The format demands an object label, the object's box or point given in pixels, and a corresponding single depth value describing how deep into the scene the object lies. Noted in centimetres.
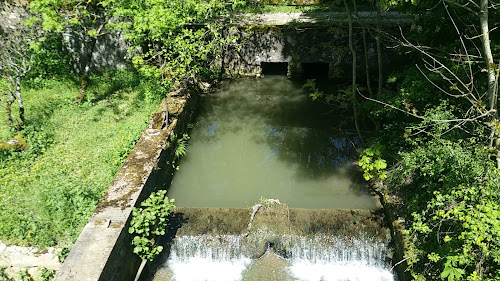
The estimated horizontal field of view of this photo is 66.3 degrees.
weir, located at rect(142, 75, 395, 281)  647
